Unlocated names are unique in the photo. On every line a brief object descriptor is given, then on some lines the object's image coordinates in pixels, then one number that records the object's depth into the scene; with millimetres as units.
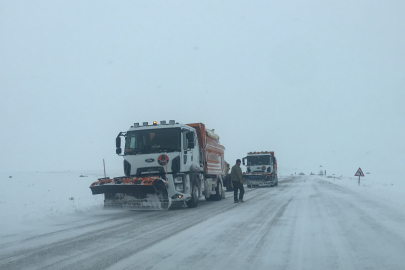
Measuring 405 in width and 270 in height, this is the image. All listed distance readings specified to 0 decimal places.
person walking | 16734
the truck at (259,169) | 32906
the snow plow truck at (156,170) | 12773
